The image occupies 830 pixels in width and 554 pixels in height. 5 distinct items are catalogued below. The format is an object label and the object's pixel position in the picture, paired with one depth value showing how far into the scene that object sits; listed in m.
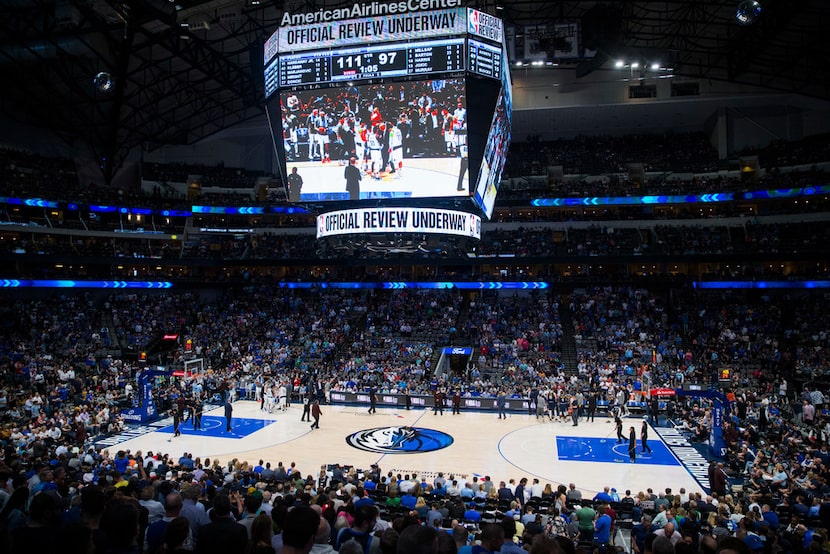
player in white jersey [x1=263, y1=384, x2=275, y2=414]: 31.06
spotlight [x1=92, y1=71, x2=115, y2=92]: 35.81
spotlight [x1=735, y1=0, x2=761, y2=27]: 26.95
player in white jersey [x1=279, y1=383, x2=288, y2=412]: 31.53
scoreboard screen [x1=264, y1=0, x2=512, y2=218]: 24.20
